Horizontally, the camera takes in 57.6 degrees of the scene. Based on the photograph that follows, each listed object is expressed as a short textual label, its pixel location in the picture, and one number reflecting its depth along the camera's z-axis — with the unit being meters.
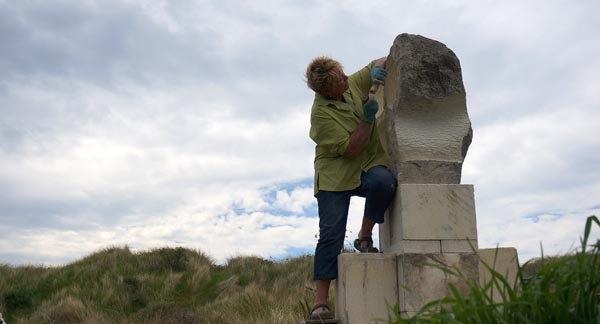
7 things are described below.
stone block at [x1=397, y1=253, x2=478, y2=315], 3.49
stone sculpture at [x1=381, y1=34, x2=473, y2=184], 3.77
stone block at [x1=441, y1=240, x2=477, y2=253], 3.63
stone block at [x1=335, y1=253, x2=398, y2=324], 3.60
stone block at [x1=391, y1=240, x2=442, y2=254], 3.60
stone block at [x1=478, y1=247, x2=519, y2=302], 3.70
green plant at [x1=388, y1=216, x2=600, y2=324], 1.64
